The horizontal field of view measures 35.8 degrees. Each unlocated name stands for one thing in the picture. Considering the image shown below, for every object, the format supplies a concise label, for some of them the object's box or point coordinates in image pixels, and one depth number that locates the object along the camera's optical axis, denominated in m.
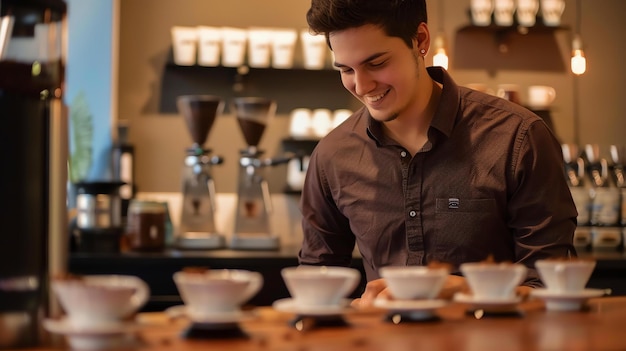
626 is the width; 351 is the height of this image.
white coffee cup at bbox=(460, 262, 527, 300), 1.59
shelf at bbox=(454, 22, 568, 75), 4.99
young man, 2.25
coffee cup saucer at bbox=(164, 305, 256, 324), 1.36
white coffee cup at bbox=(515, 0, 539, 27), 4.91
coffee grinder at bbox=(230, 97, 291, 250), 4.23
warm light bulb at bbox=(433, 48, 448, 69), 4.03
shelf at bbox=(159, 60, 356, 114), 4.85
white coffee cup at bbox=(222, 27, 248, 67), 4.70
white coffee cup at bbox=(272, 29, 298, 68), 4.72
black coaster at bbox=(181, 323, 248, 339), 1.38
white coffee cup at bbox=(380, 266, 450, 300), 1.53
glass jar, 4.02
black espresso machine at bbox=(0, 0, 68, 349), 1.33
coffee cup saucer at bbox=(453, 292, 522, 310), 1.59
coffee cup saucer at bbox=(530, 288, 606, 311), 1.68
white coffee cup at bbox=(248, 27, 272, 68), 4.71
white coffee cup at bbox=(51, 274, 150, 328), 1.27
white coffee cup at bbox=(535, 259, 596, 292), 1.66
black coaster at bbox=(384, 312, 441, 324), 1.55
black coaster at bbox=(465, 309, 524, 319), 1.62
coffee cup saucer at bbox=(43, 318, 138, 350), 1.25
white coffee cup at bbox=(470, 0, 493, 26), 4.88
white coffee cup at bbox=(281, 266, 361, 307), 1.46
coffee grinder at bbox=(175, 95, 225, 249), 4.23
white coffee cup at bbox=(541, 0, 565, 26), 4.89
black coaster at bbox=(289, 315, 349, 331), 1.47
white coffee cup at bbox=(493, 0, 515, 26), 4.89
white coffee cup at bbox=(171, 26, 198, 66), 4.68
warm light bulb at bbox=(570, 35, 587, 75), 4.21
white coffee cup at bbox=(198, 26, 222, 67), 4.68
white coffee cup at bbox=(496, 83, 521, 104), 4.72
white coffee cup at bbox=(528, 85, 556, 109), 4.85
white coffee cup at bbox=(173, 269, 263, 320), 1.36
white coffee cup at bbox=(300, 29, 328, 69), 4.73
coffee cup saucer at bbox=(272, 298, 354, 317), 1.46
